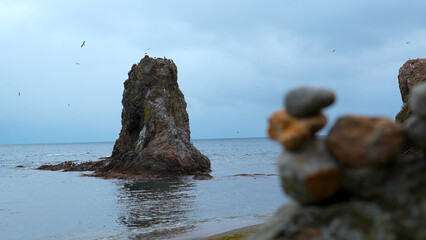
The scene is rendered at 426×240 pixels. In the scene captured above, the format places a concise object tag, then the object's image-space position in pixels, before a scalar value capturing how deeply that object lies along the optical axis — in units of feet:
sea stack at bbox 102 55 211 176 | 185.16
